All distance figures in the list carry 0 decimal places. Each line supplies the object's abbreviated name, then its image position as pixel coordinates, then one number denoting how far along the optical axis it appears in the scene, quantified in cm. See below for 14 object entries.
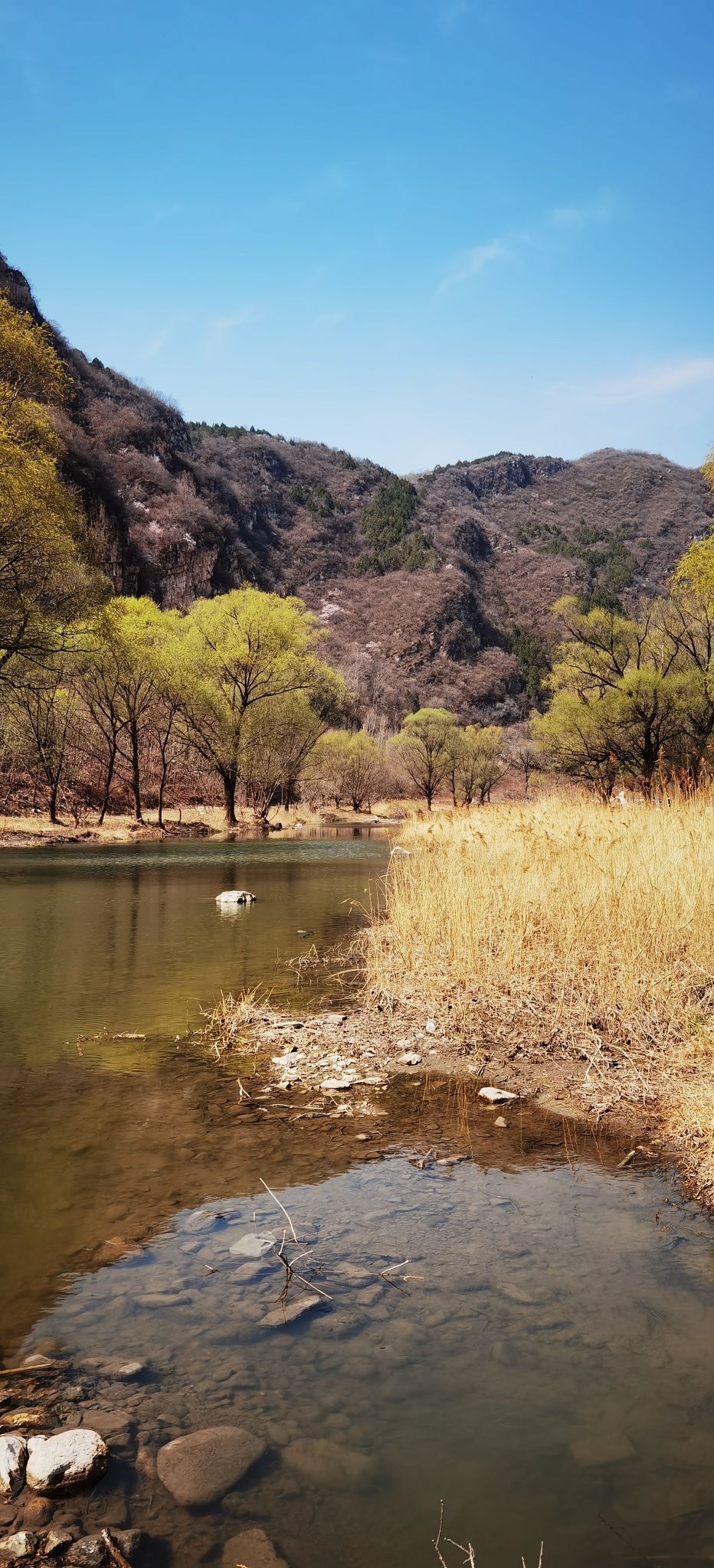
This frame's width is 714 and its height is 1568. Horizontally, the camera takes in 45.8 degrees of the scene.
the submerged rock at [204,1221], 459
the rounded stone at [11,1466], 271
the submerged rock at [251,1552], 250
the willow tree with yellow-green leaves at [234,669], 4416
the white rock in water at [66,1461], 270
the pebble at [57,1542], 248
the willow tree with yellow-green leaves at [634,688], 4131
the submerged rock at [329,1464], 282
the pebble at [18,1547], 246
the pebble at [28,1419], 299
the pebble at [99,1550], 244
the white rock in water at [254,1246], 429
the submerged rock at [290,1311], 369
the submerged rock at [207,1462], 275
